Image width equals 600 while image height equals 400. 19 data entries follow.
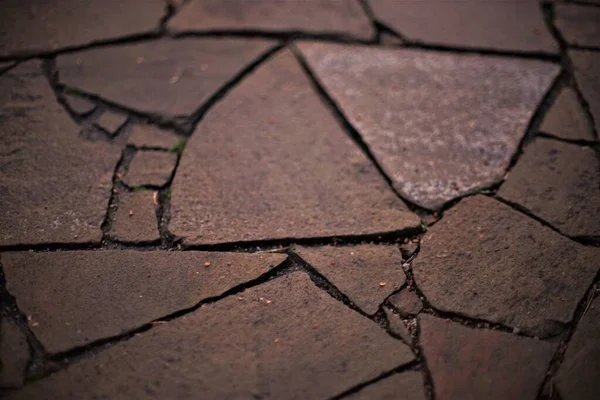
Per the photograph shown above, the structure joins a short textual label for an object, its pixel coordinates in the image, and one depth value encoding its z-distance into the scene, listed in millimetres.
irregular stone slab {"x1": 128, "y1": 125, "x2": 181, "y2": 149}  1862
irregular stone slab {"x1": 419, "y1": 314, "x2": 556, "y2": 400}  1333
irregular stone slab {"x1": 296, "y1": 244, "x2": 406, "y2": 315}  1501
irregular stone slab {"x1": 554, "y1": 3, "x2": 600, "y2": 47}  2309
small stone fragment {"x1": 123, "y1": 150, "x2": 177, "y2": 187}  1751
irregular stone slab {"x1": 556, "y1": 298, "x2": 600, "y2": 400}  1339
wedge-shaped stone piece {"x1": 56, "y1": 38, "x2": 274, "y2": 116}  1995
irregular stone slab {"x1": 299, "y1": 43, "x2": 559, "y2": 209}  1817
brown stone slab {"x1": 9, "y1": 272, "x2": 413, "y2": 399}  1308
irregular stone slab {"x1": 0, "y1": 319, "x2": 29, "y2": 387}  1298
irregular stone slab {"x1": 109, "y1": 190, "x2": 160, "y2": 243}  1601
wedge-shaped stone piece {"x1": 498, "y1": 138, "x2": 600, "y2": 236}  1692
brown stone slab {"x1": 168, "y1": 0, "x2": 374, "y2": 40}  2299
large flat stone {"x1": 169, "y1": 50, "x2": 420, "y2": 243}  1650
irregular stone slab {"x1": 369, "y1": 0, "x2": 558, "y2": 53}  2283
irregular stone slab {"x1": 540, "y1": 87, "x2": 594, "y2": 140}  1929
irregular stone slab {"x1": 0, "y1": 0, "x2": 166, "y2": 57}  2158
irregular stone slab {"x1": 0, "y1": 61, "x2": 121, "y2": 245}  1604
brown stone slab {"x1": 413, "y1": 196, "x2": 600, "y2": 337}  1479
